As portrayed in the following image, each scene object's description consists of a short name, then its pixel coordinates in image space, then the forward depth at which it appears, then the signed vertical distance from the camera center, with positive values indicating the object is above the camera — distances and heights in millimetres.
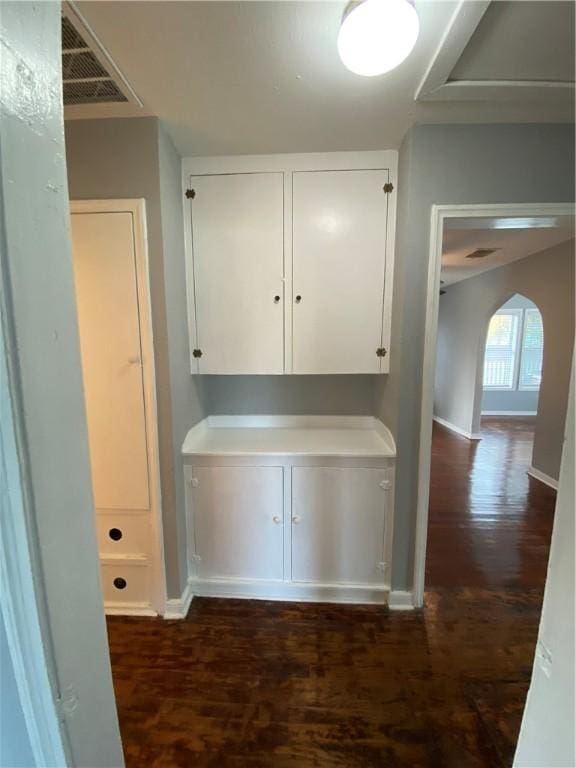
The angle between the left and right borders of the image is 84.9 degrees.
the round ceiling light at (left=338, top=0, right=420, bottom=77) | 898 +891
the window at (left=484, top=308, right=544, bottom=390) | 6453 -261
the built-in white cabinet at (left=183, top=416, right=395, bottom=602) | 1712 -999
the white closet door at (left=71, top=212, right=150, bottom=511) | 1480 -96
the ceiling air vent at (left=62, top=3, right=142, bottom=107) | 1013 +983
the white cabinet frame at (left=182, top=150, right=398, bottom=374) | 1655 +886
